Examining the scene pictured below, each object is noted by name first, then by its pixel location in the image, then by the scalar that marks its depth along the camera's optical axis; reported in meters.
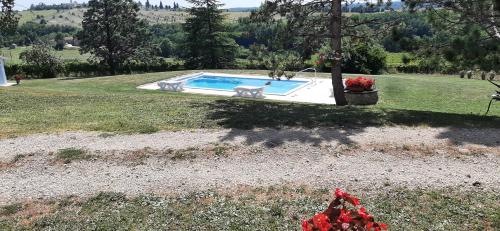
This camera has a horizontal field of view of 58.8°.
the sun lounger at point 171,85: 22.61
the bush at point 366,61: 33.56
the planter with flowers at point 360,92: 16.95
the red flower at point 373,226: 3.76
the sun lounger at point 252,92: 20.61
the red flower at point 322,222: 3.58
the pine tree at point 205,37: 41.91
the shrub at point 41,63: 34.38
